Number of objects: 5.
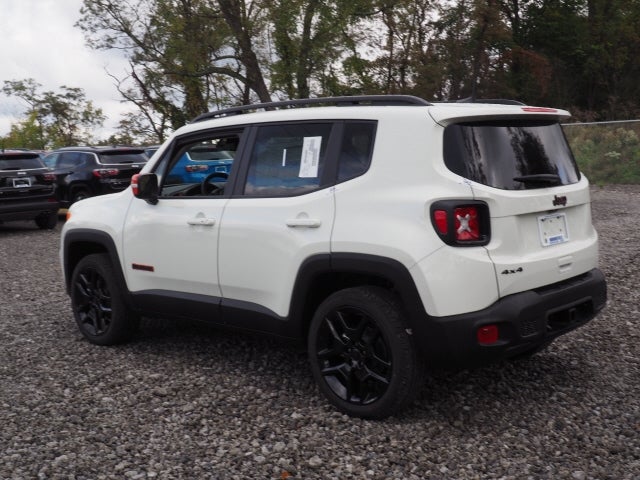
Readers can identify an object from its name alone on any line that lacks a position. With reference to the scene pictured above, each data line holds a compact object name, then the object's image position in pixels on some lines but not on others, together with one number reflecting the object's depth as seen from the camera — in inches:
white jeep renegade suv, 144.9
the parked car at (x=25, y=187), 541.0
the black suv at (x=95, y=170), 619.2
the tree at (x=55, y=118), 2064.5
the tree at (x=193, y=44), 918.4
